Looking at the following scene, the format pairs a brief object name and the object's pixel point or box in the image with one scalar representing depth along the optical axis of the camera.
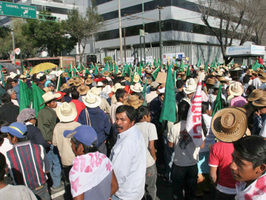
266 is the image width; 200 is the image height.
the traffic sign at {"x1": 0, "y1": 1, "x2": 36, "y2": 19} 16.81
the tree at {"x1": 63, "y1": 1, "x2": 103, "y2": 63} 37.41
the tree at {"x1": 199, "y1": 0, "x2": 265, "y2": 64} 27.97
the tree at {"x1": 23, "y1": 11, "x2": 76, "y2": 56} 38.44
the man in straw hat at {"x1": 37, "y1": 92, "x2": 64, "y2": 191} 4.64
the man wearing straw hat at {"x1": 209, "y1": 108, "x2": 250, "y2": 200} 2.65
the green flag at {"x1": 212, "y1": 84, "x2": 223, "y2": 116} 4.90
